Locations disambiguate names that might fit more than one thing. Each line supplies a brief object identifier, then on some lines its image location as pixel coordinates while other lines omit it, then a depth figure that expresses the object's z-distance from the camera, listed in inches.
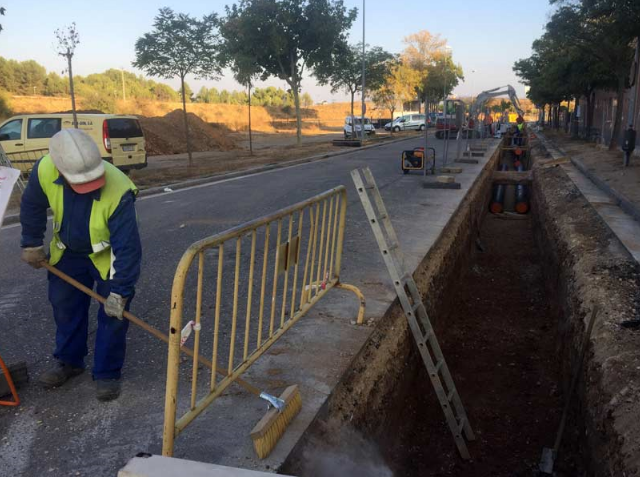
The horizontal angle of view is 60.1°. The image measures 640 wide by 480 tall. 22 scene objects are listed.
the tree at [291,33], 1007.6
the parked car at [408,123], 2119.8
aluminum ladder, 165.5
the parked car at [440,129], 1413.6
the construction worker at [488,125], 1545.8
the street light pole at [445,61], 2259.7
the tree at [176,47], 662.5
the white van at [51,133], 528.1
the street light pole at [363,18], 1304.4
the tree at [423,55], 2412.6
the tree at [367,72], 1621.6
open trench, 134.2
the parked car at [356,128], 1504.7
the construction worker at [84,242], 116.0
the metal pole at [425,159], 582.3
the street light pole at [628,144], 597.0
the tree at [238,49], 1005.8
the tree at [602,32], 615.2
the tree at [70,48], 466.9
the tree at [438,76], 2346.2
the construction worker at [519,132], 1218.3
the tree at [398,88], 2140.7
